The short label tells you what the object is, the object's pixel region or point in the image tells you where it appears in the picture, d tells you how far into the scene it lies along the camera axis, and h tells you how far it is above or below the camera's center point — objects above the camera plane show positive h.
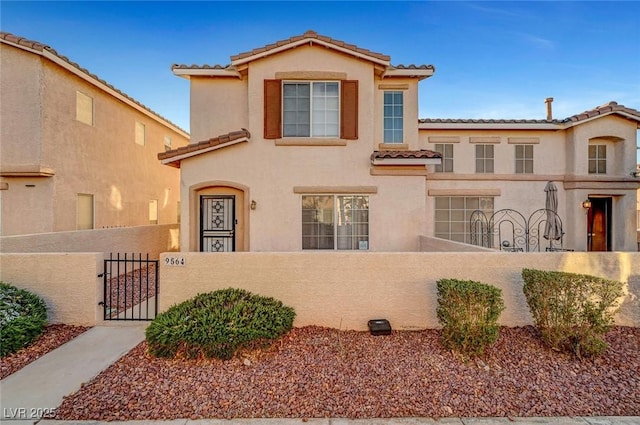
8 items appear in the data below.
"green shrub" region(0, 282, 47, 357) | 5.42 -2.01
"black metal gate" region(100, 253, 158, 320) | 6.98 -2.40
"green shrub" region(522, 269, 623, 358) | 5.28 -1.72
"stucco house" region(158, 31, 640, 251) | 10.08 +1.71
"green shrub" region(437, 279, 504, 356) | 5.25 -1.82
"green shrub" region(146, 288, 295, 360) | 5.08 -1.97
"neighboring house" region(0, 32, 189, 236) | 10.91 +2.69
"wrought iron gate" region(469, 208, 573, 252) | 13.32 -0.73
